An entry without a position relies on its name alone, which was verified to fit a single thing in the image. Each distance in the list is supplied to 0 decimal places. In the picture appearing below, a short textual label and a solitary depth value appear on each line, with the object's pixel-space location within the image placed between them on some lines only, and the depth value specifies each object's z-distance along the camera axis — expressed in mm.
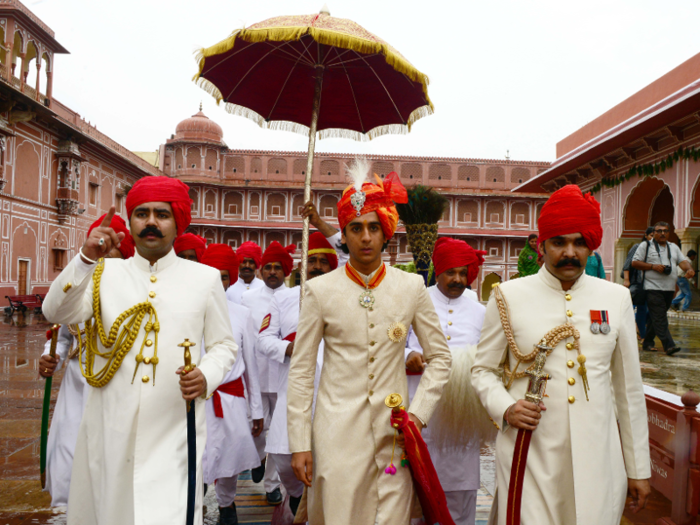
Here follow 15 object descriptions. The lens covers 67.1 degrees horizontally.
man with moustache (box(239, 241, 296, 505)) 3863
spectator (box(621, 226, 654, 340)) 7684
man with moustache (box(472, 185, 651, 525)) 2092
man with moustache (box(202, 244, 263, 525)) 3445
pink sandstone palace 26116
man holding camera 7469
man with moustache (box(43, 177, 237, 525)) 2145
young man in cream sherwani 2215
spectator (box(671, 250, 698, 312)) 10047
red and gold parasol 3432
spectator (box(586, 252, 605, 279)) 6531
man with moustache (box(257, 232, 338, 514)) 3455
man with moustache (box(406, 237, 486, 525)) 3049
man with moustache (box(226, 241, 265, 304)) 6570
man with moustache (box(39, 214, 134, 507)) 3211
